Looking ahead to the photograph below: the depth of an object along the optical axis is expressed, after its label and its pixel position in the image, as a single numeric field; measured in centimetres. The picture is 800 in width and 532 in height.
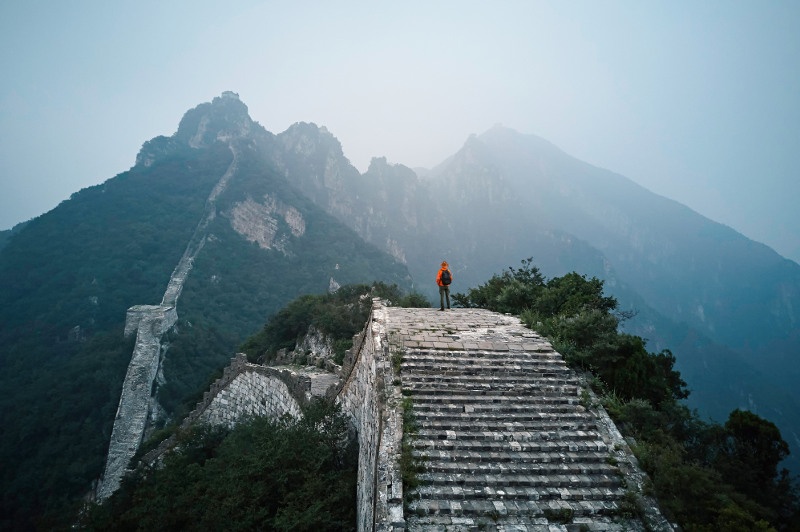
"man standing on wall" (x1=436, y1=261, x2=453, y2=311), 1258
